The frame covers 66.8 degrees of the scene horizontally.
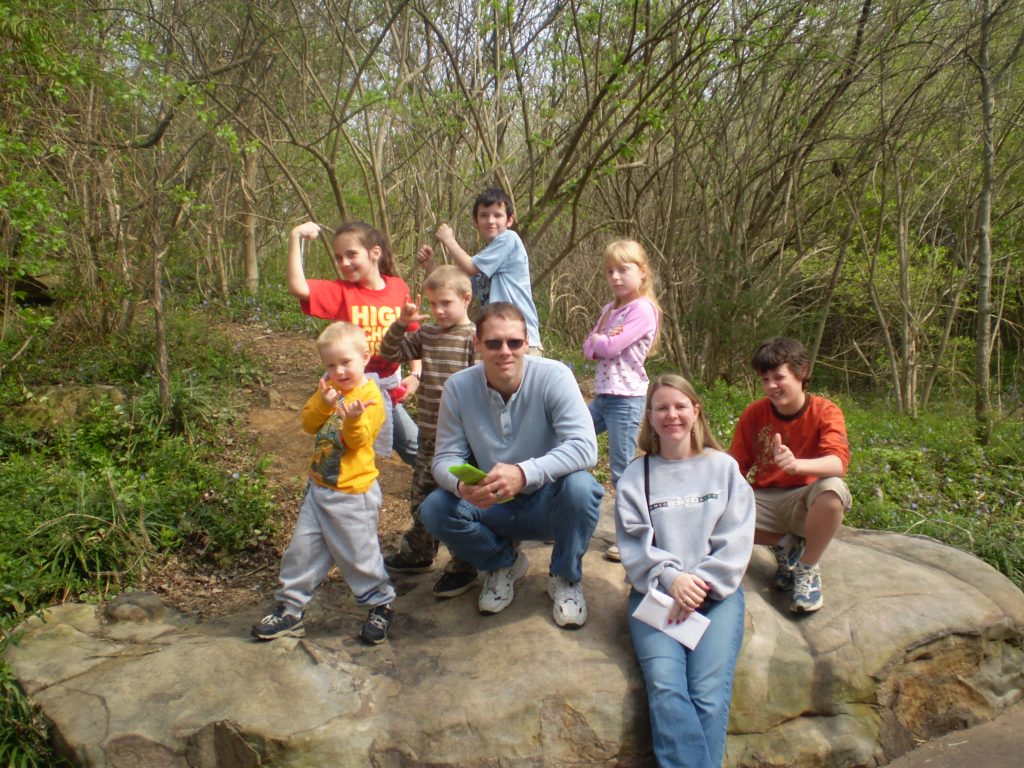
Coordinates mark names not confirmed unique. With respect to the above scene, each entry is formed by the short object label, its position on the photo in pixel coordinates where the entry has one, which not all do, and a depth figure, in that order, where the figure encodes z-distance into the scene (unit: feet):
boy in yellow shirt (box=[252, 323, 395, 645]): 9.95
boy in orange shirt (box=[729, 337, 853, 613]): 10.42
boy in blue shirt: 13.48
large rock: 8.68
